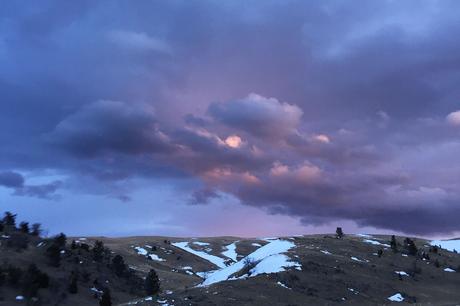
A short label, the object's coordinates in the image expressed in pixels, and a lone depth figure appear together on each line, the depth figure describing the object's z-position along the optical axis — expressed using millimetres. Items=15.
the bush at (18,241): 68438
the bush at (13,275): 56156
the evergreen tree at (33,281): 55125
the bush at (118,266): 75344
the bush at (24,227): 78688
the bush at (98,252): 77788
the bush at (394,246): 79938
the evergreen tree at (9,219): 79706
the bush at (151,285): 64312
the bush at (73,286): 60531
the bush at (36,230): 79812
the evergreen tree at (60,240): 73312
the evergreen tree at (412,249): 79500
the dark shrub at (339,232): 99238
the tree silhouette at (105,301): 48938
